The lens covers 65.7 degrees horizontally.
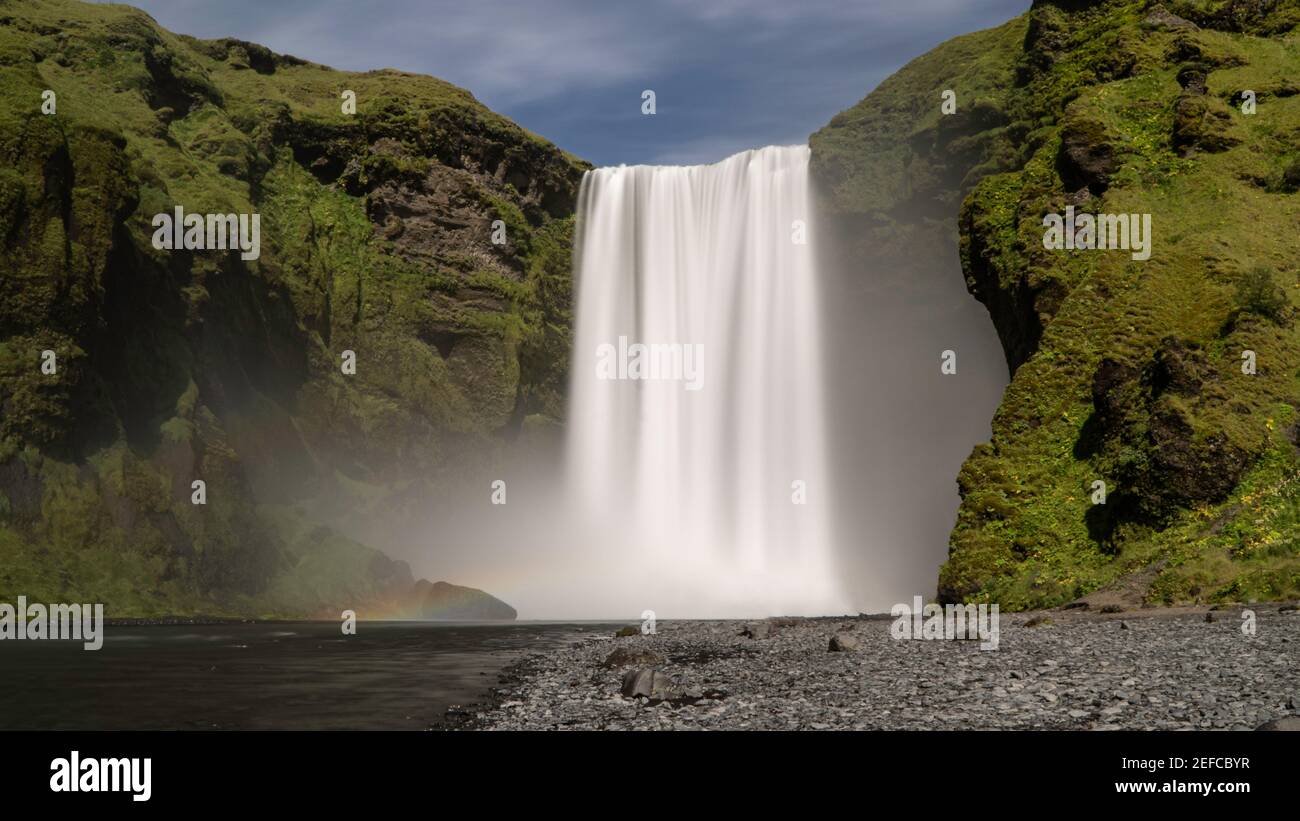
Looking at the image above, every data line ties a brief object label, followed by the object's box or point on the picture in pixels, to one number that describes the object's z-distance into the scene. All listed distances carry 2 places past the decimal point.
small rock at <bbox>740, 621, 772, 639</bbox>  34.44
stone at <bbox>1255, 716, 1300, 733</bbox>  10.81
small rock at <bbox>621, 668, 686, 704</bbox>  18.89
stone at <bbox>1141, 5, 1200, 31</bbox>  48.50
